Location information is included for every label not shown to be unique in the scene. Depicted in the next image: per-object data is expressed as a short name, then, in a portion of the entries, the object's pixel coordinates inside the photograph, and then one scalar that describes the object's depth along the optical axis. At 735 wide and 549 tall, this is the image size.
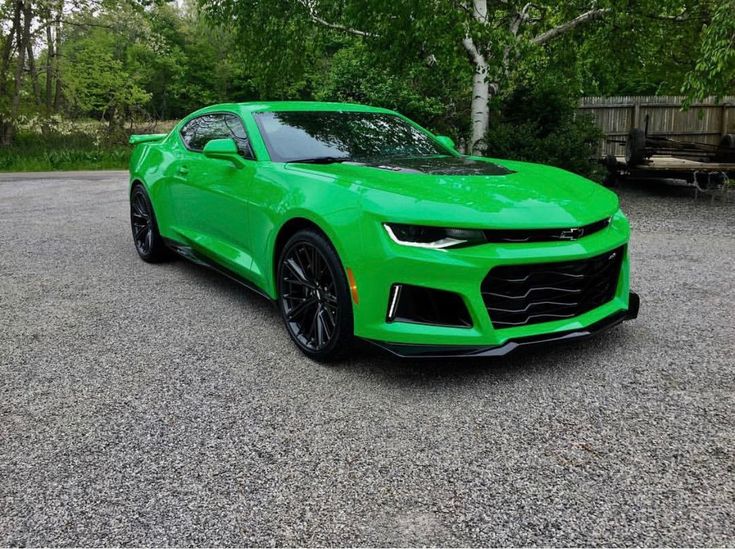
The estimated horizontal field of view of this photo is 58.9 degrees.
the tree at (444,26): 9.41
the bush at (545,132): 10.29
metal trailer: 10.55
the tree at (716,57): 8.30
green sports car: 3.16
